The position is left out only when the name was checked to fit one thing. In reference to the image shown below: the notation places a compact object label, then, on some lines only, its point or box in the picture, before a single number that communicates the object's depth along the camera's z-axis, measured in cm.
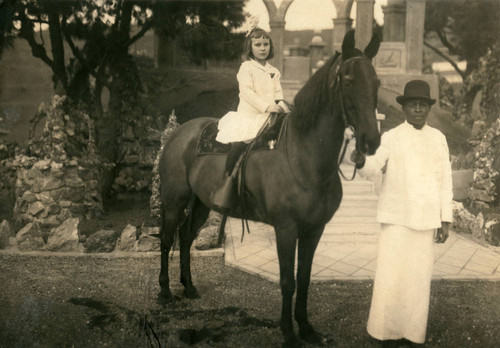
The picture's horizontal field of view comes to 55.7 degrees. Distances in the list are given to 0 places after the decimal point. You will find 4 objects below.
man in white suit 366
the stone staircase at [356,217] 704
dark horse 327
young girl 419
